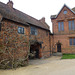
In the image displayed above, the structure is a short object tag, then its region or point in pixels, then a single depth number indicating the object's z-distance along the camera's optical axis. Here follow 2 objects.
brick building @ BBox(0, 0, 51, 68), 8.37
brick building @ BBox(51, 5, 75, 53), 18.65
